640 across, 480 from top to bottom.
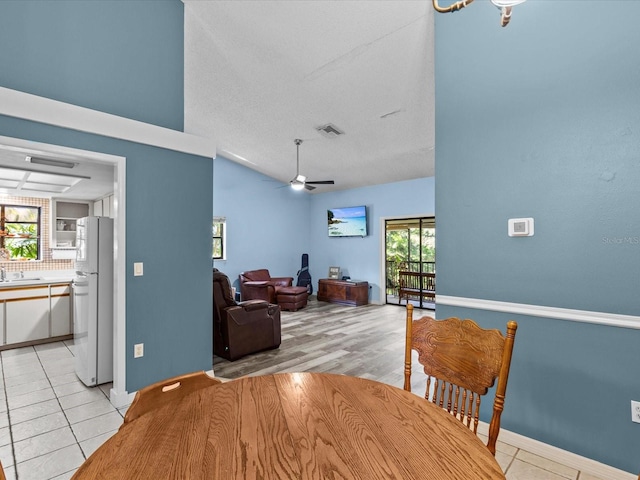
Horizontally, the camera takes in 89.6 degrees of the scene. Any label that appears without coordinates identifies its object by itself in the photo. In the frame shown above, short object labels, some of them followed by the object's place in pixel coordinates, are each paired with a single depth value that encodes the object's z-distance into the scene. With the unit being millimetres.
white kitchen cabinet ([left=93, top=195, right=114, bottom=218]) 4816
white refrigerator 3053
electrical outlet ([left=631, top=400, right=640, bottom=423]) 1796
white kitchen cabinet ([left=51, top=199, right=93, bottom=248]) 5105
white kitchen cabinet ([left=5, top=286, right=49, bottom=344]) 4080
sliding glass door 7203
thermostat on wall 2146
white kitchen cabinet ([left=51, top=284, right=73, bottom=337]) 4402
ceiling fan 5855
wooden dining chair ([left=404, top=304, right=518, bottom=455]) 1289
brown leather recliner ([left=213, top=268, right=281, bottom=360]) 3828
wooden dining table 805
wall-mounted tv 7961
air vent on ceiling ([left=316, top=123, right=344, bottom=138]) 5251
